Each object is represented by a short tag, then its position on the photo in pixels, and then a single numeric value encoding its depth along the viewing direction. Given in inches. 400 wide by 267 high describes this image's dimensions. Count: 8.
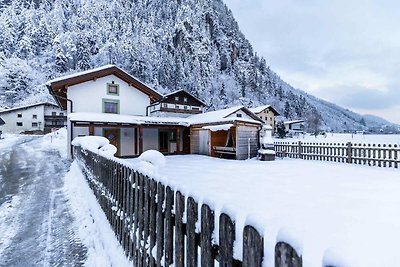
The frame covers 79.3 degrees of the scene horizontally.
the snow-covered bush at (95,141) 363.5
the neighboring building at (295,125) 2866.4
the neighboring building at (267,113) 2310.0
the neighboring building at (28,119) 2074.6
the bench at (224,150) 692.2
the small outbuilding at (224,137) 693.3
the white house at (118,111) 707.4
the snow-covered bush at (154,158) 179.9
